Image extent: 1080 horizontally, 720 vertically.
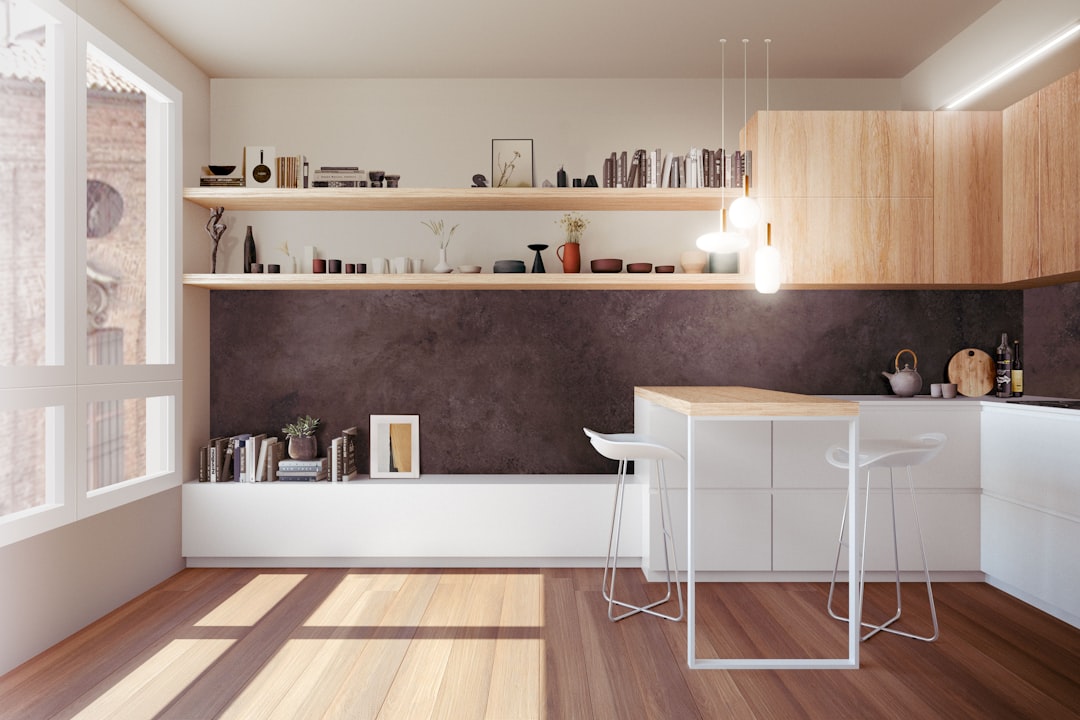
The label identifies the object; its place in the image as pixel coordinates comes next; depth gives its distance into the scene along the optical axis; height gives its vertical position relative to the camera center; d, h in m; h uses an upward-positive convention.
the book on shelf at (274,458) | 3.94 -0.61
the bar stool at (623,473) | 2.87 -0.61
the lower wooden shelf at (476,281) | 3.77 +0.42
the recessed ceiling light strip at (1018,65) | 3.10 +1.45
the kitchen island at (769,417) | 2.51 -0.31
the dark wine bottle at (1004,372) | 3.93 -0.10
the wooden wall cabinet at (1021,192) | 3.38 +0.84
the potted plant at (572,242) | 3.93 +0.67
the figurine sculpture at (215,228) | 4.08 +0.77
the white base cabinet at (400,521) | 3.85 -0.95
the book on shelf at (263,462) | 3.92 -0.63
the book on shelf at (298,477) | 3.92 -0.71
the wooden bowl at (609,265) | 3.85 +0.51
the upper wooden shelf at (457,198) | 3.75 +0.89
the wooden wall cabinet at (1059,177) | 3.04 +0.83
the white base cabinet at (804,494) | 3.56 -0.74
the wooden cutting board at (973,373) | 4.04 -0.11
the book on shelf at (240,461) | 3.92 -0.62
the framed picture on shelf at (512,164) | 4.17 +1.18
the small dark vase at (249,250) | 4.07 +0.63
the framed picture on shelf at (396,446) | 4.05 -0.55
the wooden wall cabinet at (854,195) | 3.69 +0.87
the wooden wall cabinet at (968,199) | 3.68 +0.85
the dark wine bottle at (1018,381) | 3.90 -0.15
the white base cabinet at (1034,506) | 2.93 -0.71
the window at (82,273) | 2.66 +0.37
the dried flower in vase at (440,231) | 4.19 +0.77
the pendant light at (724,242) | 2.94 +0.49
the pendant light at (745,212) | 2.90 +0.62
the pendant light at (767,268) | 2.96 +0.38
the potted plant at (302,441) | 3.99 -0.51
